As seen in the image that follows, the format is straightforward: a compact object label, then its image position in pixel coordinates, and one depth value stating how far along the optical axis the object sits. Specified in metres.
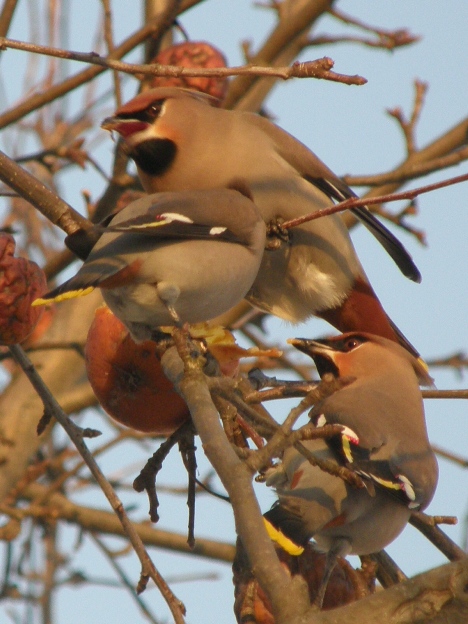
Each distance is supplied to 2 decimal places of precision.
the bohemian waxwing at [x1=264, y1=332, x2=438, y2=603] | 4.75
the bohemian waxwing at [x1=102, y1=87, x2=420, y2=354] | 6.26
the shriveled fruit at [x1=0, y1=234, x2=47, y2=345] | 5.46
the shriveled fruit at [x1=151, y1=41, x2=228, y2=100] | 8.14
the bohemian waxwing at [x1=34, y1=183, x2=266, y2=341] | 4.88
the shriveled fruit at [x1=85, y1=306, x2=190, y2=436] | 5.62
